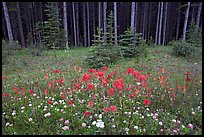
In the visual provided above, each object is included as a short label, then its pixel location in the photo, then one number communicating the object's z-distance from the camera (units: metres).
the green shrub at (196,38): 15.53
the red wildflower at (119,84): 3.46
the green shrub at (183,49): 11.70
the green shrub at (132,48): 11.13
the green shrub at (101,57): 9.29
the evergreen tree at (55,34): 18.55
